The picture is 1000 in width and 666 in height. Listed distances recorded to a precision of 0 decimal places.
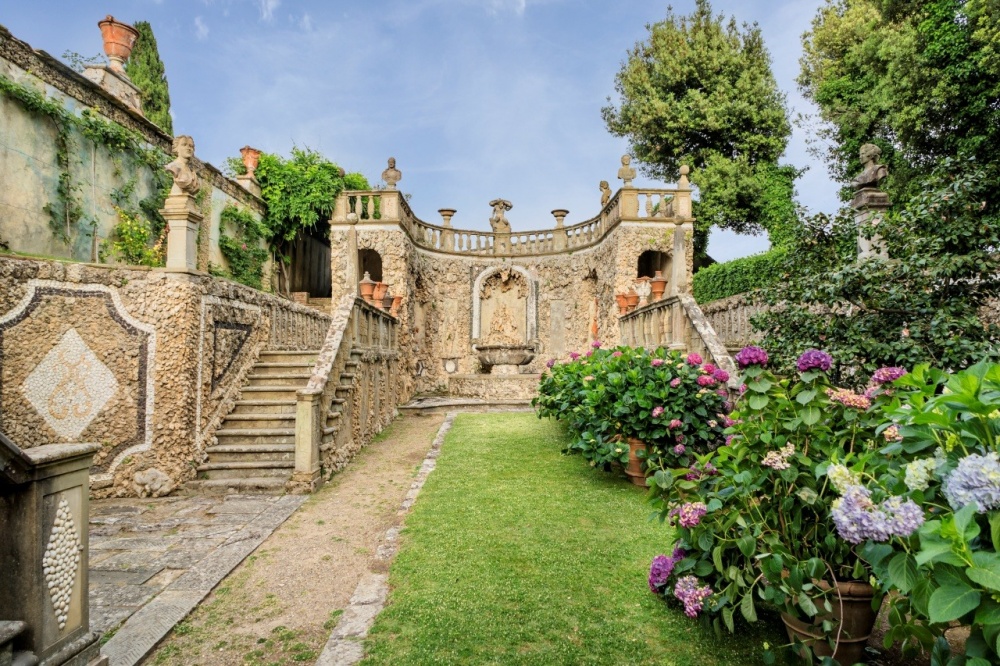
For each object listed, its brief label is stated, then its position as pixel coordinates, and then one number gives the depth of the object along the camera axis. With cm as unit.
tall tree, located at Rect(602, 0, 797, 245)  1791
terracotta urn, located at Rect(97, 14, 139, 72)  1005
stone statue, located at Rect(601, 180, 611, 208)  1681
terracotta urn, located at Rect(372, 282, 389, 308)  1175
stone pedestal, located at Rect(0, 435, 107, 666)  197
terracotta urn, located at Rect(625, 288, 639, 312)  1241
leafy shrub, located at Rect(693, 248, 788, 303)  1283
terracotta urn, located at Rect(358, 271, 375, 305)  1139
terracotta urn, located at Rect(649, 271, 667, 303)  1065
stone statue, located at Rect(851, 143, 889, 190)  561
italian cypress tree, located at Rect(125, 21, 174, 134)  1758
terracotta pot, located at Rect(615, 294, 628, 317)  1230
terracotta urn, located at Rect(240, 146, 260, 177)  1570
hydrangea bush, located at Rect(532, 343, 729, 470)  476
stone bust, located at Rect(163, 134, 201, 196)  604
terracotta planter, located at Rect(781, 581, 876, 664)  211
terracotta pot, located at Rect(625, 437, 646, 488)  523
